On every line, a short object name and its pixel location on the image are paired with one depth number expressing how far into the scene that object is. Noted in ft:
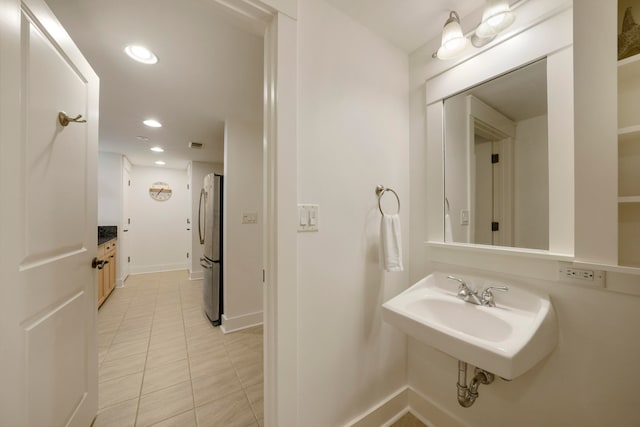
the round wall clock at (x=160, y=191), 16.58
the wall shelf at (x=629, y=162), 2.62
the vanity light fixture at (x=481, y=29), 3.34
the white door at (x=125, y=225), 13.56
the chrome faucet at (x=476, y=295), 3.67
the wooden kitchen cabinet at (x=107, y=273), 9.87
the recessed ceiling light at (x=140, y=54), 4.84
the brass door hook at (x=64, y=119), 3.27
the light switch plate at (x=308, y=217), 3.58
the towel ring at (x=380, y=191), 4.55
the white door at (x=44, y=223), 2.32
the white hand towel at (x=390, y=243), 4.23
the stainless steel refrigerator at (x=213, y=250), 8.68
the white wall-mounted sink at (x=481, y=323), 2.57
